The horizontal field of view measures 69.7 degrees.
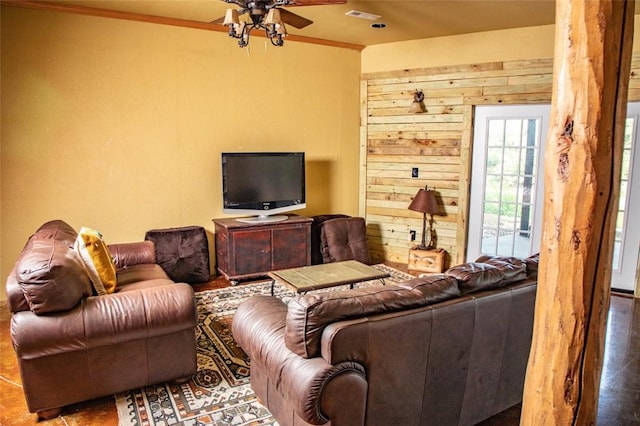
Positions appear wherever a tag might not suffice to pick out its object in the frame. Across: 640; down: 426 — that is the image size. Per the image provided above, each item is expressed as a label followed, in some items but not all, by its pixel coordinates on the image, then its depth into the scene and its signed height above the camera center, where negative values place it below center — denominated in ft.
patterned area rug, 8.10 -4.54
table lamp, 17.58 -1.62
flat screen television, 16.02 -0.90
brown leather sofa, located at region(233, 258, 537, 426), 6.03 -2.73
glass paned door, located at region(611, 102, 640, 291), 14.67 -1.68
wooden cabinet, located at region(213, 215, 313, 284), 15.51 -3.04
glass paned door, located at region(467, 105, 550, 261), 16.35 -0.68
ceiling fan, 9.87 +3.14
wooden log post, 4.66 -0.43
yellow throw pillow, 9.15 -2.12
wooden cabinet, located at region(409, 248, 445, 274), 17.53 -3.81
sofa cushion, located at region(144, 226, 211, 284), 15.15 -3.16
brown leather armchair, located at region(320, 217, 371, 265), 17.42 -3.08
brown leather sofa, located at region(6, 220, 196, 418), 7.73 -3.10
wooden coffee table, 11.30 -3.02
